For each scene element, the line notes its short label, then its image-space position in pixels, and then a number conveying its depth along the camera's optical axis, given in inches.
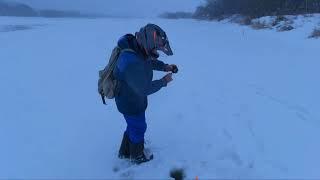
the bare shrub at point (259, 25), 819.6
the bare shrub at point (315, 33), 555.5
